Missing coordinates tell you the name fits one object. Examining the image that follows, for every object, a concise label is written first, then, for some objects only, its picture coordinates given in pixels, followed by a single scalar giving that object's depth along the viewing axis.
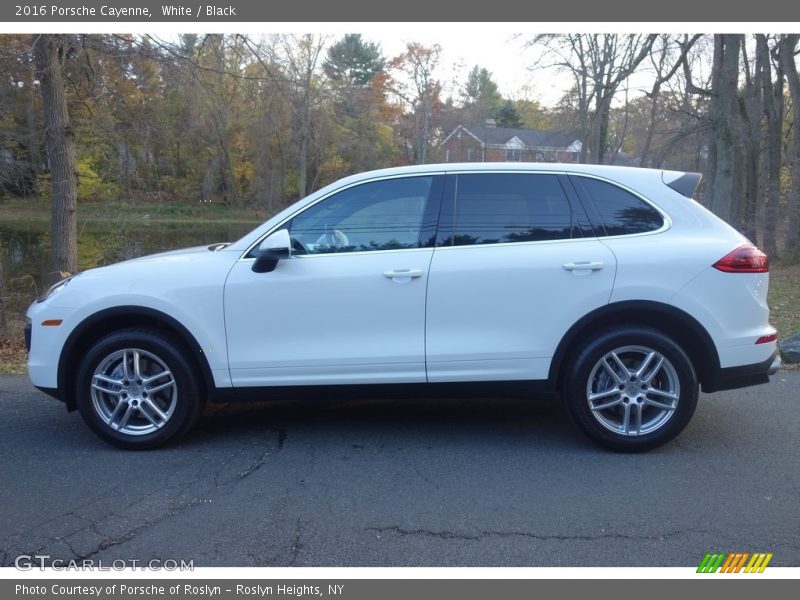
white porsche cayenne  4.54
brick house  42.59
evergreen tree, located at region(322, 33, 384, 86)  31.69
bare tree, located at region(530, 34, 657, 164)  25.45
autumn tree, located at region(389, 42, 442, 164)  46.66
